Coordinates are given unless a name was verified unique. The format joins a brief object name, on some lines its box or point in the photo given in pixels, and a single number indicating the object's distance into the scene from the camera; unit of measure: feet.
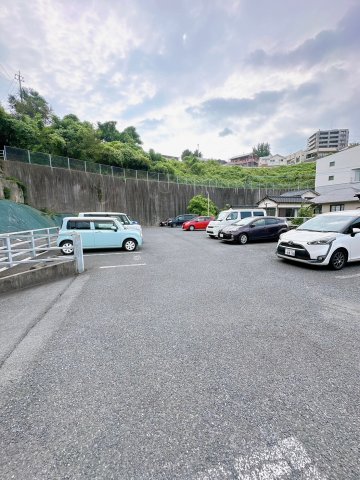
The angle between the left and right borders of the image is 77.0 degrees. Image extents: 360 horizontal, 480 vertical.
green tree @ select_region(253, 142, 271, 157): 292.73
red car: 66.69
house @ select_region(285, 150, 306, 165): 234.35
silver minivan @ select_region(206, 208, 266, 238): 43.45
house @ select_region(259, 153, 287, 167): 254.12
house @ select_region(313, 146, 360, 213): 61.87
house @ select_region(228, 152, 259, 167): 267.39
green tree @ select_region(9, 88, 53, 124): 95.81
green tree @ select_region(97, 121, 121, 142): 130.72
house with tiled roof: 77.61
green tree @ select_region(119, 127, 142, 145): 133.28
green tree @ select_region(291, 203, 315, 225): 52.85
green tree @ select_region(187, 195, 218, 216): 92.79
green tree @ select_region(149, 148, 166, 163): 135.48
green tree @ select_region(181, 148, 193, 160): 215.31
